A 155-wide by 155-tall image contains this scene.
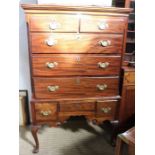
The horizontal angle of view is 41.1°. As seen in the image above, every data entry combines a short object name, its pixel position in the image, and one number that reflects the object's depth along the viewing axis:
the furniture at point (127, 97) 1.61
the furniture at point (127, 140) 1.07
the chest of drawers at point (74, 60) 1.41
